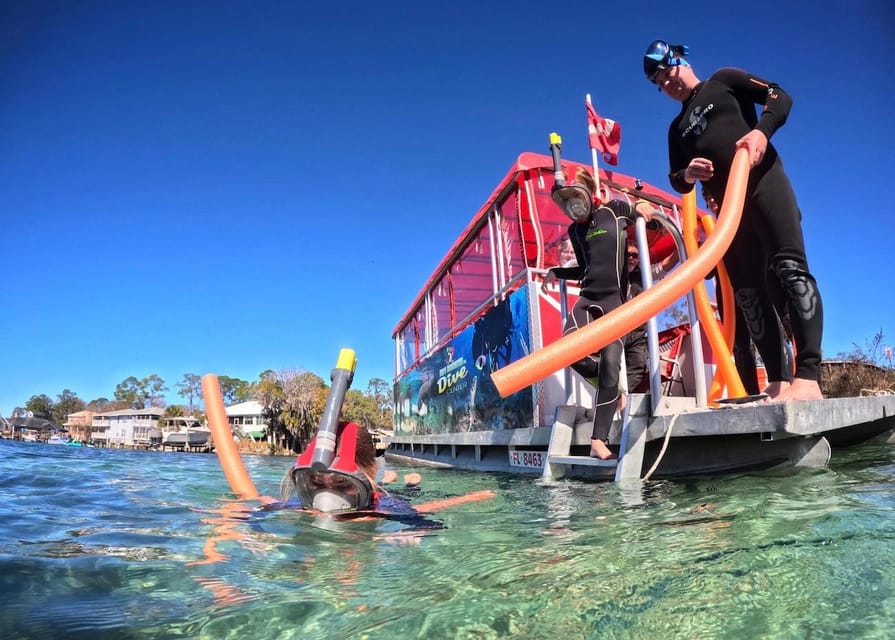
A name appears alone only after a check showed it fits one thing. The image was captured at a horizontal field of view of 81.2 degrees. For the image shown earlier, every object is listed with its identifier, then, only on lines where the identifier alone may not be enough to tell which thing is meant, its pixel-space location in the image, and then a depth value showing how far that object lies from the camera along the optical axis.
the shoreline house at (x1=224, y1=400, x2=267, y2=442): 53.31
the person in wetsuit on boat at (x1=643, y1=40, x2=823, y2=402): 2.57
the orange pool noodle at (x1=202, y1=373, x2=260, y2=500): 3.22
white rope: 2.82
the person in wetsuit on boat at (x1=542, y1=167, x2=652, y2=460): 3.54
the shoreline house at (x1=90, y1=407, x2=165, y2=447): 63.22
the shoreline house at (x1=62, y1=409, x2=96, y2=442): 66.03
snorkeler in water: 2.36
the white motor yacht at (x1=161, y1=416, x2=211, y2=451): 53.16
